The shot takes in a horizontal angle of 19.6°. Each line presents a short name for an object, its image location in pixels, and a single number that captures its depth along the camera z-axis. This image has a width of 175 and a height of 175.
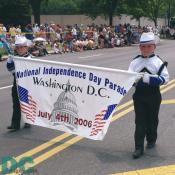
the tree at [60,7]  99.21
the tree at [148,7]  58.28
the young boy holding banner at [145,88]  6.82
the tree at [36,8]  54.45
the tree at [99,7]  56.59
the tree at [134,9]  57.26
